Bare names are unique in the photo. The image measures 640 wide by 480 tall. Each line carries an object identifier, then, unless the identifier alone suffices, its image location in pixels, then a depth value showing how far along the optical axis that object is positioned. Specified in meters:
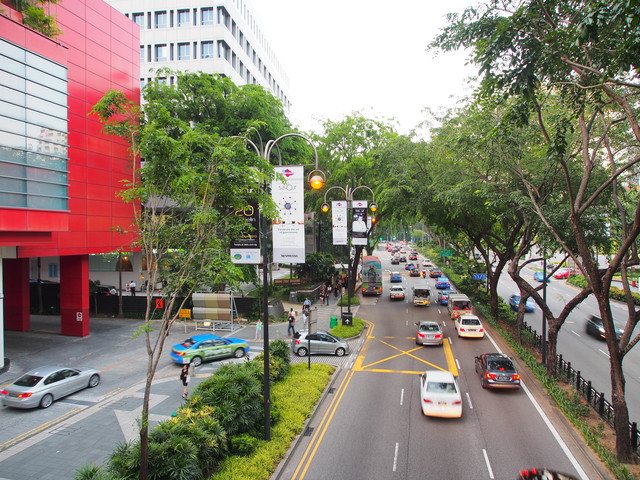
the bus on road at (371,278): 44.81
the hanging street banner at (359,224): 25.55
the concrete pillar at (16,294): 26.42
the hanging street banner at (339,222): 24.53
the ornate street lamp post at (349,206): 27.28
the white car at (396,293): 41.59
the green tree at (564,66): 9.85
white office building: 45.31
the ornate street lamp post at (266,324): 11.46
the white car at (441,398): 13.77
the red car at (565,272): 58.16
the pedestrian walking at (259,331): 24.88
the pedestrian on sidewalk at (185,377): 15.38
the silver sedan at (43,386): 14.57
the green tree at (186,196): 9.21
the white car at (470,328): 25.55
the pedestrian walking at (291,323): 25.89
